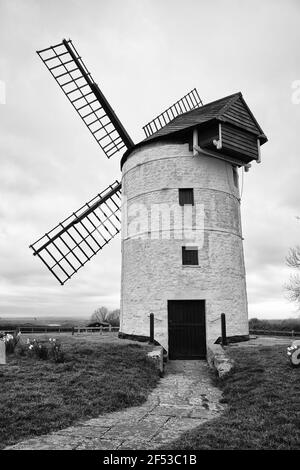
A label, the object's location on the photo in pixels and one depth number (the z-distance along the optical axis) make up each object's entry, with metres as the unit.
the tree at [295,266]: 29.67
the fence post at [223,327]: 15.32
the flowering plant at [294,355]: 10.34
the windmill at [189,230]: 15.59
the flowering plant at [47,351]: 11.67
